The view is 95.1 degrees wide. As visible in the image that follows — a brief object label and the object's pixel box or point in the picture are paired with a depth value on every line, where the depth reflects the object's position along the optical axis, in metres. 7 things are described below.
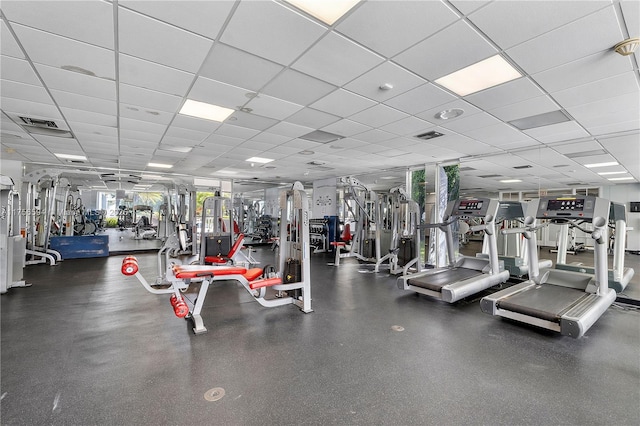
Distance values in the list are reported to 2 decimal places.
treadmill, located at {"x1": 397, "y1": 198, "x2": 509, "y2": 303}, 4.21
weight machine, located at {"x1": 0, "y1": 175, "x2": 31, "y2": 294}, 4.37
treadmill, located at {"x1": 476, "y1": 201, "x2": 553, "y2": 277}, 5.34
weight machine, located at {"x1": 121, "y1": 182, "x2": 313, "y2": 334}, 3.18
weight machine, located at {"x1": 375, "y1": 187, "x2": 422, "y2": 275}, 6.39
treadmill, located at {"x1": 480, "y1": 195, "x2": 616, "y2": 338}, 3.10
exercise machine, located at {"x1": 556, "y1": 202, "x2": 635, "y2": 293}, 4.44
